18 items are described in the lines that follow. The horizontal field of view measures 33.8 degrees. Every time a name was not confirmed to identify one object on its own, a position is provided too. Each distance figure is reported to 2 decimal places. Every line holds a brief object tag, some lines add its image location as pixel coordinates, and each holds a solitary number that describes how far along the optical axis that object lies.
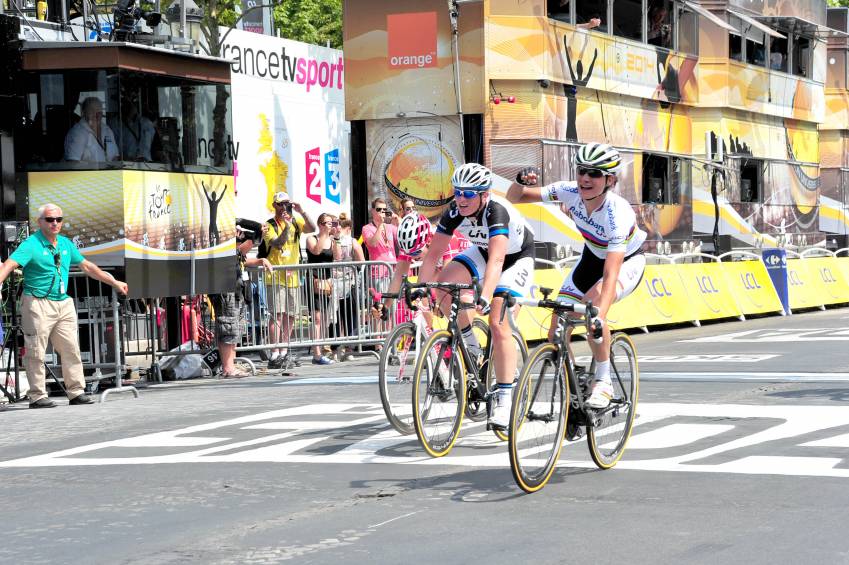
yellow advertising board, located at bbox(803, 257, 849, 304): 29.23
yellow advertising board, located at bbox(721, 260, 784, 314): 25.78
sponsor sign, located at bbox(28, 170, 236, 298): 14.69
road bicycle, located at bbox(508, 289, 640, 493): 7.49
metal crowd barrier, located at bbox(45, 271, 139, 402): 14.80
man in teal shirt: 13.18
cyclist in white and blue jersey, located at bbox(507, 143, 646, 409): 8.21
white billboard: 26.28
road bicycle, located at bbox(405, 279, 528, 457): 8.86
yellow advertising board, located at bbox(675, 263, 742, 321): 24.22
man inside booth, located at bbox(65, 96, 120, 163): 14.70
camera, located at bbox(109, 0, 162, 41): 15.26
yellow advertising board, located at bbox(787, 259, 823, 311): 27.94
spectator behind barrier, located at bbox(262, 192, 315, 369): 16.66
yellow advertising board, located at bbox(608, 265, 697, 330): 21.98
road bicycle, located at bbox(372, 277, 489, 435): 9.19
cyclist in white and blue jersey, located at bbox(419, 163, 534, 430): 9.04
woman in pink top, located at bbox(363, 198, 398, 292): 18.34
